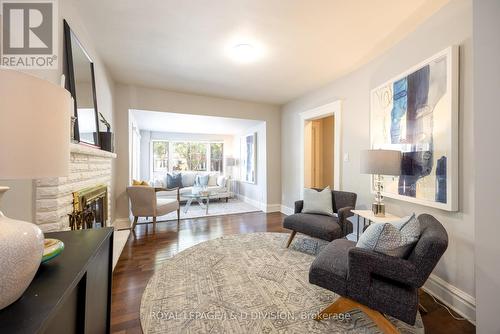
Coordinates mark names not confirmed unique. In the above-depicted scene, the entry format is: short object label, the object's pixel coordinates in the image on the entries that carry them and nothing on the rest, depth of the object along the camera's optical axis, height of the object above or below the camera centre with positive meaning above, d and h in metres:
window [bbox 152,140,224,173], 7.15 +0.37
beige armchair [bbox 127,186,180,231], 3.43 -0.56
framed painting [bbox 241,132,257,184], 5.68 +0.23
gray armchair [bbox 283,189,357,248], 2.45 -0.67
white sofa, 5.86 -0.48
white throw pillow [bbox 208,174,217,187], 6.43 -0.41
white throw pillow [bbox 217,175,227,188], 6.34 -0.43
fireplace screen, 1.85 -0.42
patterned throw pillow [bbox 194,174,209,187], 6.30 -0.40
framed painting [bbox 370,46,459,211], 1.79 +0.35
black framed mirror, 1.84 +0.76
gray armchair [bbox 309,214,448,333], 1.27 -0.73
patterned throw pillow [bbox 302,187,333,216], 2.86 -0.48
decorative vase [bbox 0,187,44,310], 0.60 -0.26
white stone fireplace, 1.51 -0.17
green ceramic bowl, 0.88 -0.35
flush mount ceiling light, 2.49 +1.38
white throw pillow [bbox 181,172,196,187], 6.58 -0.37
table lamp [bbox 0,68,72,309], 0.60 +0.05
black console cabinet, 0.60 -0.41
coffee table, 4.82 -0.65
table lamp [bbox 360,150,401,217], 2.09 +0.04
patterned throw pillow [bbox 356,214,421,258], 1.39 -0.47
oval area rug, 1.53 -1.10
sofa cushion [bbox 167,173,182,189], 6.41 -0.40
